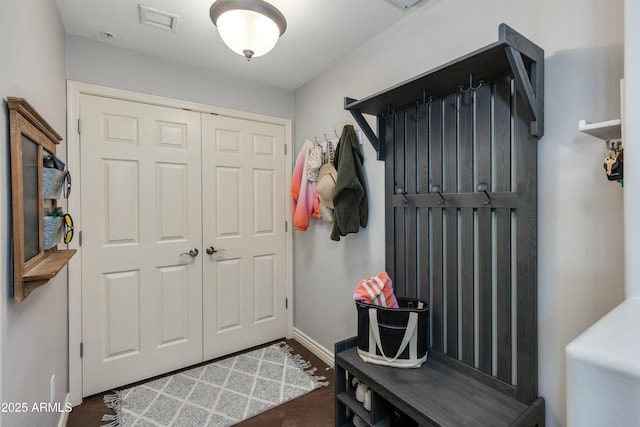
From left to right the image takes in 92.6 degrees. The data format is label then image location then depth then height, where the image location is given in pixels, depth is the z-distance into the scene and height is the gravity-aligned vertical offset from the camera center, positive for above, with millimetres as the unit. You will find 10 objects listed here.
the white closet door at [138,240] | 2068 -193
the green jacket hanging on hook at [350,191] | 1935 +138
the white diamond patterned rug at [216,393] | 1829 -1217
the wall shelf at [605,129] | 909 +254
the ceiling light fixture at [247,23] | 1465 +939
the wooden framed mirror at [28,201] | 1015 +50
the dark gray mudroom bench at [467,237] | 1195 -122
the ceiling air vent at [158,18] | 1727 +1146
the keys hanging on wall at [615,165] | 939 +143
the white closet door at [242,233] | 2506 -174
